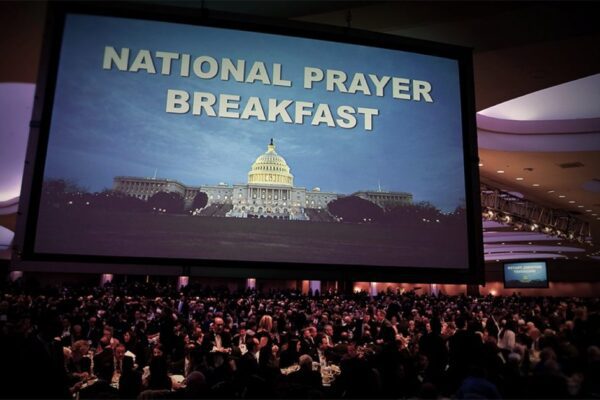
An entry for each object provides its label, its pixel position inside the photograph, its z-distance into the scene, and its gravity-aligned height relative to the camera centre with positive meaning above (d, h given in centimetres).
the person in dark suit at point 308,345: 823 -95
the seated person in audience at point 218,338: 807 -91
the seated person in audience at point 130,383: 577 -117
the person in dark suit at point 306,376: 607 -107
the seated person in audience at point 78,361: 711 -113
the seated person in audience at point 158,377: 623 -117
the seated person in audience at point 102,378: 516 -114
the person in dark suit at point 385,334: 815 -75
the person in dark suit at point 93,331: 1013 -102
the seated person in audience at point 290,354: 783 -103
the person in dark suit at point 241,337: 856 -91
